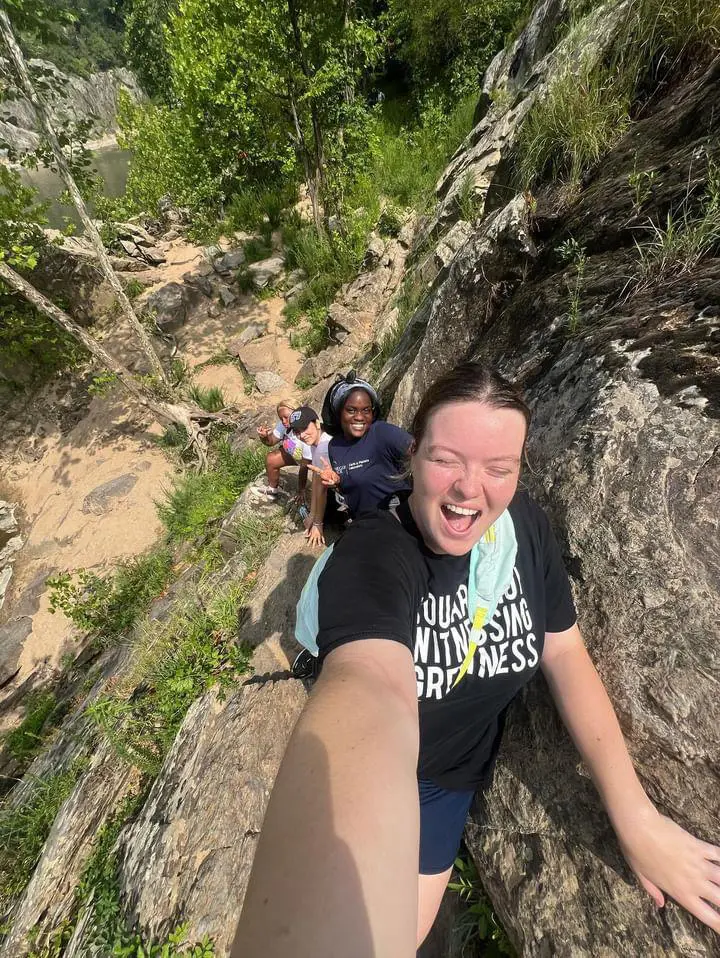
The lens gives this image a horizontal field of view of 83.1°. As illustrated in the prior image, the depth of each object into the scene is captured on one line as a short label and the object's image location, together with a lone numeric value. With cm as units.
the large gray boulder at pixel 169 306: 1007
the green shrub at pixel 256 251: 1022
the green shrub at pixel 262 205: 1050
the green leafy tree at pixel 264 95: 650
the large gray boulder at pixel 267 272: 964
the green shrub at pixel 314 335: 816
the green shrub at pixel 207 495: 591
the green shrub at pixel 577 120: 268
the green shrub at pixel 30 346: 681
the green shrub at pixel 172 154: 969
